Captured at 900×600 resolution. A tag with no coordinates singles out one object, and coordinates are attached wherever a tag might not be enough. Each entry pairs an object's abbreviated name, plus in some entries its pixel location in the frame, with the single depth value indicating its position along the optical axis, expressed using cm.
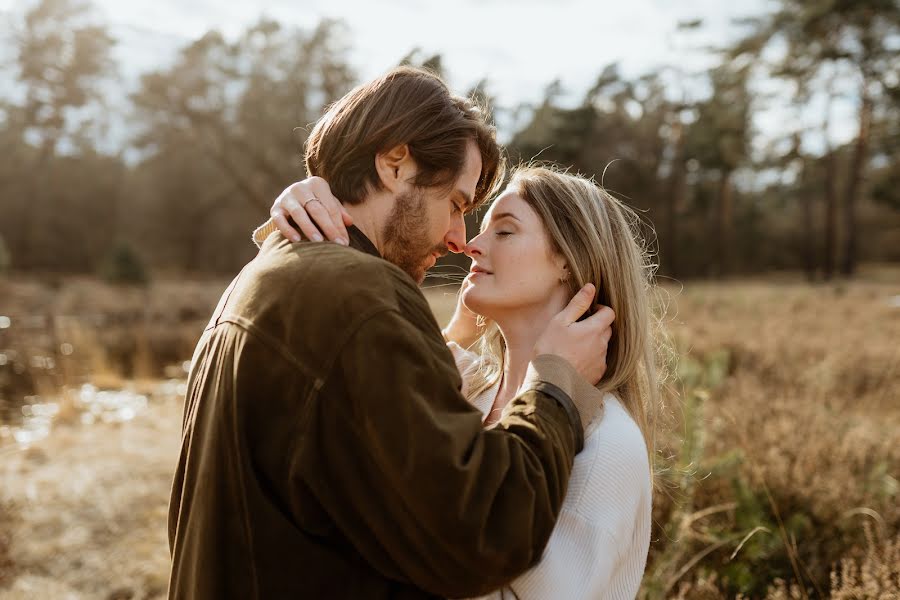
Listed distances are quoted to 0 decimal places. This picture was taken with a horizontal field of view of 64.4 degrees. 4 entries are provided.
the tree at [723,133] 2933
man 135
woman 232
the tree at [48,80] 2867
